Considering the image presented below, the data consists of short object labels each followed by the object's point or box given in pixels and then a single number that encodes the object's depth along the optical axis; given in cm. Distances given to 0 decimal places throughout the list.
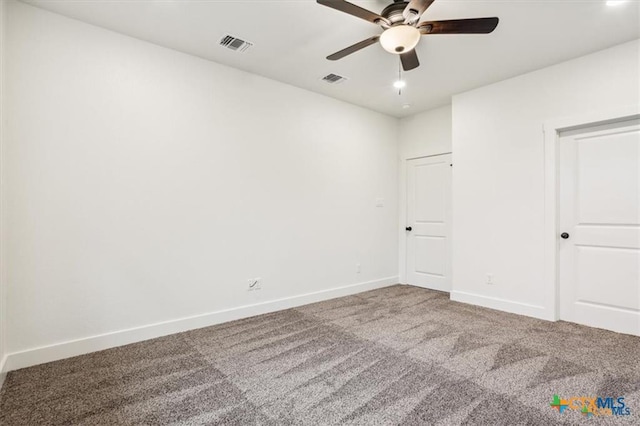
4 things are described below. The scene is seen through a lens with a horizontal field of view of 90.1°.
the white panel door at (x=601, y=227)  309
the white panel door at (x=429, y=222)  485
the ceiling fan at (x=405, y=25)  206
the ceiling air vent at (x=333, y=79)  379
